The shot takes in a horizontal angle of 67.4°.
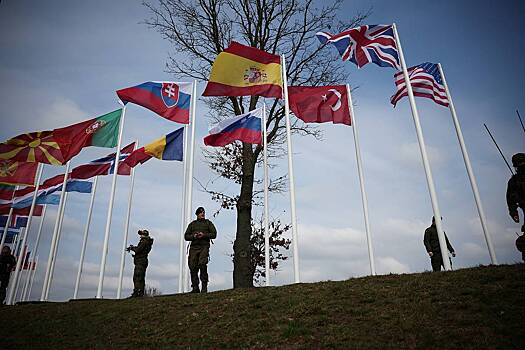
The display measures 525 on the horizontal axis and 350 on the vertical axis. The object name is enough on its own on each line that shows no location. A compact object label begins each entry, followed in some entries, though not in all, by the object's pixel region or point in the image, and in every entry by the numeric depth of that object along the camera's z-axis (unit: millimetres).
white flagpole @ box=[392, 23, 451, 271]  10367
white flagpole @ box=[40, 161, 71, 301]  16422
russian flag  14883
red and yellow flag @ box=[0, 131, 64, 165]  18781
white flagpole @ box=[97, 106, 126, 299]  13609
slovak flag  15750
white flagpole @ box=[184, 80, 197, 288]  13856
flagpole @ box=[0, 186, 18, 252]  21486
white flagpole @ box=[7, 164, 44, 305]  21259
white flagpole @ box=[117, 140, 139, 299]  16594
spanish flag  14250
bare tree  20531
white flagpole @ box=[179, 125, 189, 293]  13337
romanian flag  16094
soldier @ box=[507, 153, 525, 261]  8461
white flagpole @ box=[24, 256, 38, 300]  35656
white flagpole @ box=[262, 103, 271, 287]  12430
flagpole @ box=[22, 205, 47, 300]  26391
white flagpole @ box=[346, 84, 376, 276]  12086
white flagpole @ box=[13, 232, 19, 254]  31064
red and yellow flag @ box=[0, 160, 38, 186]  21391
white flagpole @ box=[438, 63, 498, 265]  11289
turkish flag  13797
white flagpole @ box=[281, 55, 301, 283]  11344
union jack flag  13828
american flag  14164
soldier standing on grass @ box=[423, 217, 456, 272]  13828
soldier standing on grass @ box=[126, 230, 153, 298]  13770
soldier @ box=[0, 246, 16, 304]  15951
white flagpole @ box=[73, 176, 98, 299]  18266
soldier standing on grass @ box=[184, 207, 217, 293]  12211
